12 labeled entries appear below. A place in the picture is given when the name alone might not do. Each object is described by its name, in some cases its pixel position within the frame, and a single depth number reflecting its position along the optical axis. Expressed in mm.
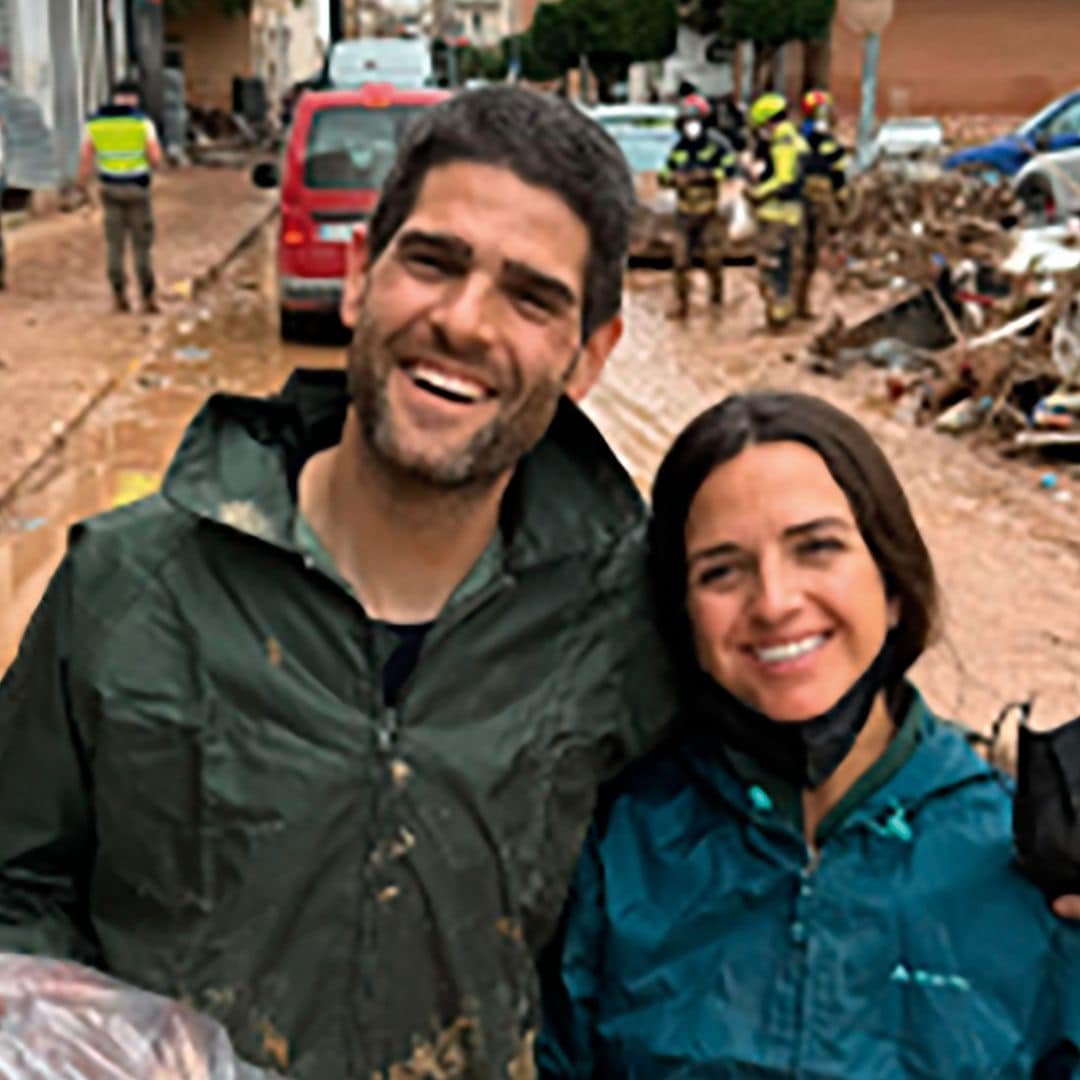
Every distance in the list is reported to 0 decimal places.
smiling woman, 1876
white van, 23062
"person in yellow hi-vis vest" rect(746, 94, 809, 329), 12695
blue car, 18375
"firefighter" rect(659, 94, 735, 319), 13656
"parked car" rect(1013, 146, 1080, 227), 15414
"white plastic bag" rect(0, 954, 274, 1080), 1637
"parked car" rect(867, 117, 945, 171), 19906
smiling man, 1851
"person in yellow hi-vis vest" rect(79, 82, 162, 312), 12648
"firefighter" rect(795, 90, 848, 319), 12914
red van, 11664
